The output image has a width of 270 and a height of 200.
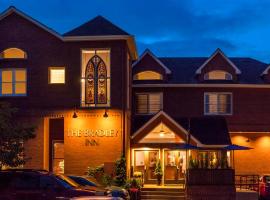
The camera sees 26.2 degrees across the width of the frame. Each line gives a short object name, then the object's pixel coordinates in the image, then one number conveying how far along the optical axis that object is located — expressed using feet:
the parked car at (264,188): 95.30
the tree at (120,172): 103.65
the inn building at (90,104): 108.78
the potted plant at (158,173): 120.26
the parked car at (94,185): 82.33
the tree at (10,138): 86.28
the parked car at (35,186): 67.00
